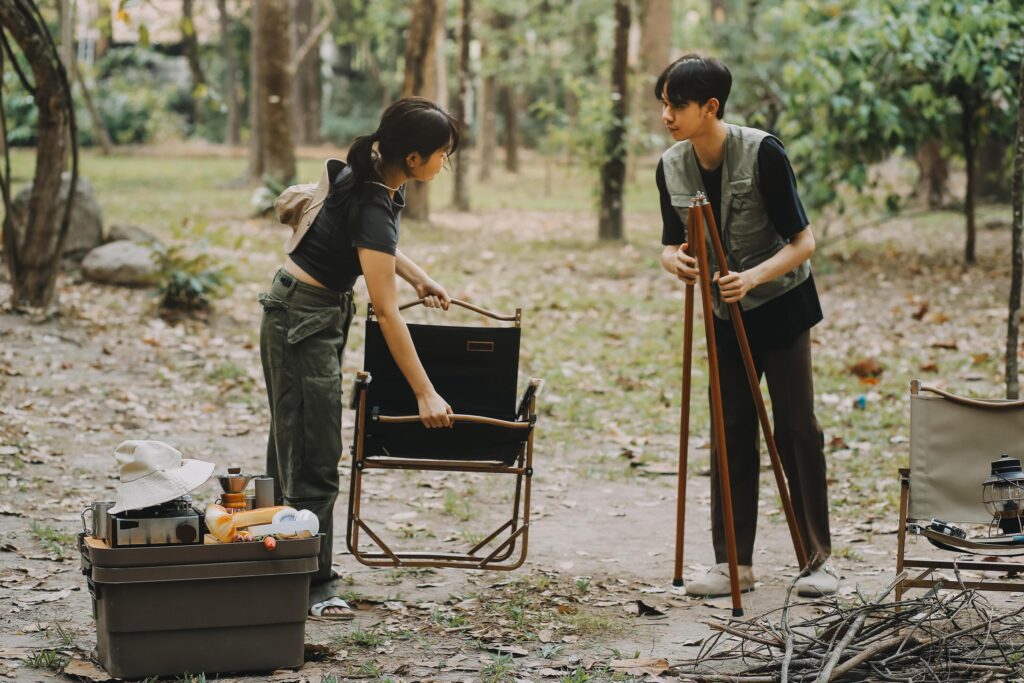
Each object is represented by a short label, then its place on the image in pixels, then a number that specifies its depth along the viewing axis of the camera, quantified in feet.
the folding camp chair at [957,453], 14.78
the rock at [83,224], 38.40
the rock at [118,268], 37.06
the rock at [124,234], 39.55
